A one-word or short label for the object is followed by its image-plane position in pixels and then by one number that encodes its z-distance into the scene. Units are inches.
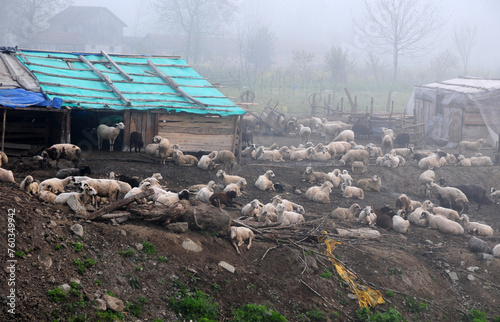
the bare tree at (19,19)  2294.5
